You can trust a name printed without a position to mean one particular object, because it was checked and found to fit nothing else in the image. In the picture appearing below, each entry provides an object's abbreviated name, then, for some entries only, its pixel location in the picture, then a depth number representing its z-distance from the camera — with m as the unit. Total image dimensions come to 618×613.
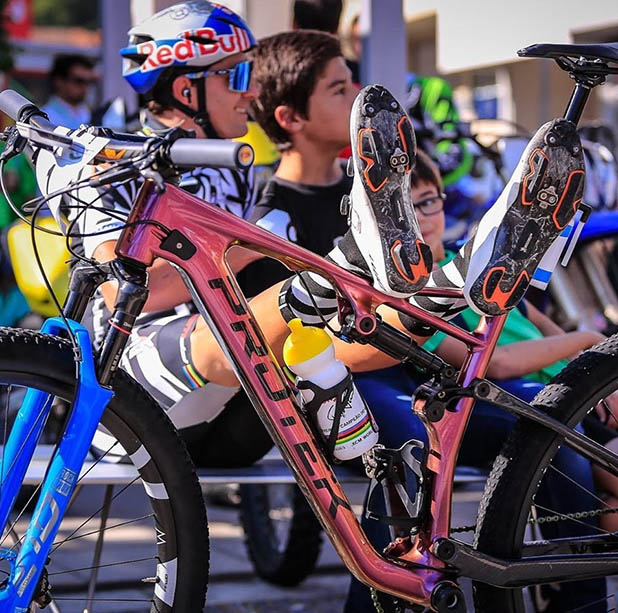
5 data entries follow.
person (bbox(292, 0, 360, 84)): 8.08
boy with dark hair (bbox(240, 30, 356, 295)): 5.40
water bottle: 3.90
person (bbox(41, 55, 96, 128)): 11.77
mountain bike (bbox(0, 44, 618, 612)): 3.48
